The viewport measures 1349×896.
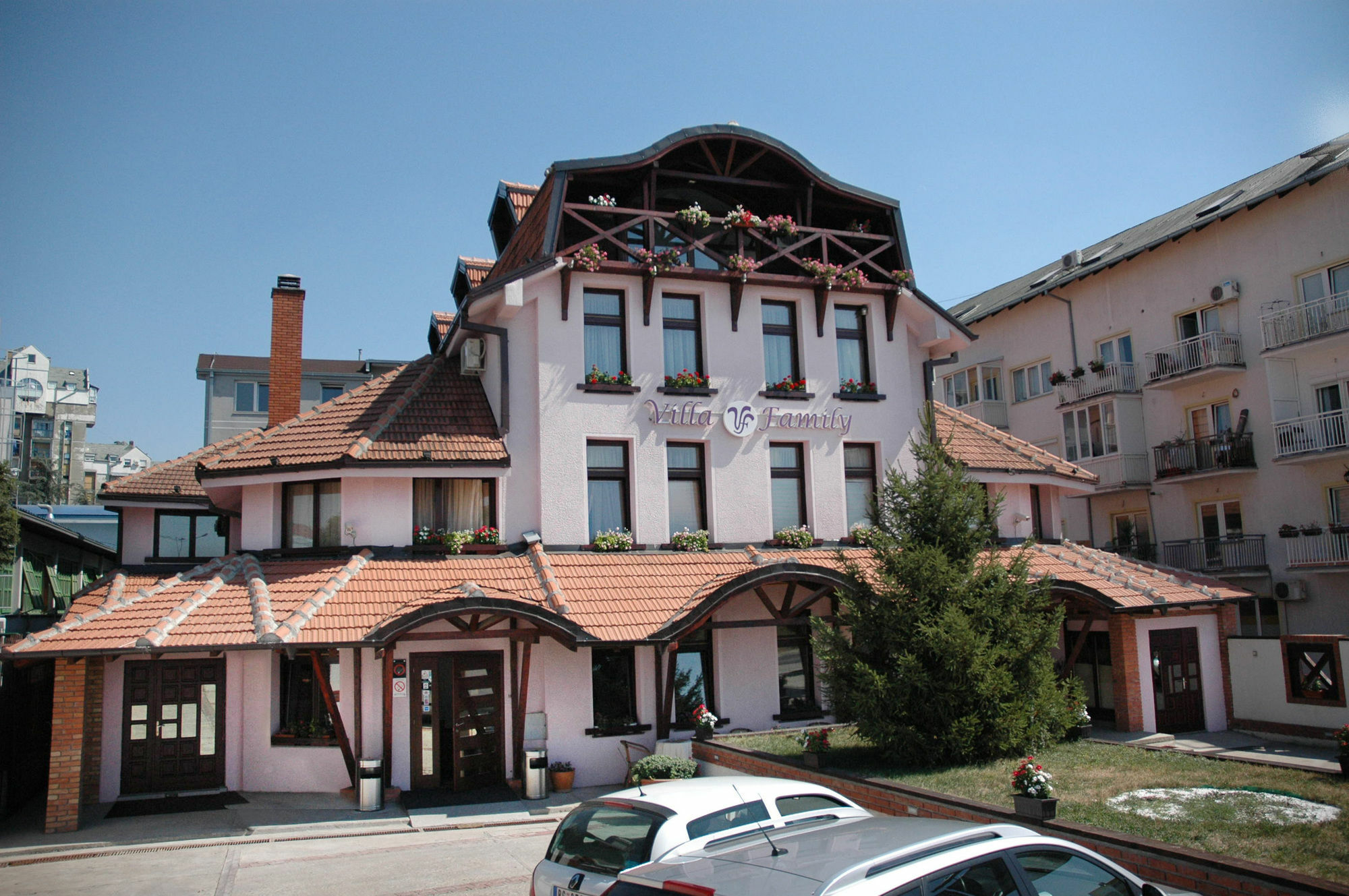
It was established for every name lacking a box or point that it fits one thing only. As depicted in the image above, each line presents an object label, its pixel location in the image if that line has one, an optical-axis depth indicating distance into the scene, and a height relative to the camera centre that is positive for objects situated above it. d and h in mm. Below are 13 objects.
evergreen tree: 12836 -1063
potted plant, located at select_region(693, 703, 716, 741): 16641 -2702
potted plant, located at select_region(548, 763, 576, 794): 16875 -3544
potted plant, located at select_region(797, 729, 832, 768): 13341 -2507
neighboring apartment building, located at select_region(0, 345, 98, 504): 54188 +12444
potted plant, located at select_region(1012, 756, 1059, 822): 9477 -2344
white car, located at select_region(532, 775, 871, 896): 7523 -2126
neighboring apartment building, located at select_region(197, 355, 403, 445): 41219 +8545
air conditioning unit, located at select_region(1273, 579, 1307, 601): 25797 -1035
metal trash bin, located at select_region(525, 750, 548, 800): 16188 -3391
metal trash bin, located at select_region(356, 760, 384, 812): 15555 -3330
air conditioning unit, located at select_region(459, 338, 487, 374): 20688 +4804
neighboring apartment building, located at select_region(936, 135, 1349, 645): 25188 +5208
